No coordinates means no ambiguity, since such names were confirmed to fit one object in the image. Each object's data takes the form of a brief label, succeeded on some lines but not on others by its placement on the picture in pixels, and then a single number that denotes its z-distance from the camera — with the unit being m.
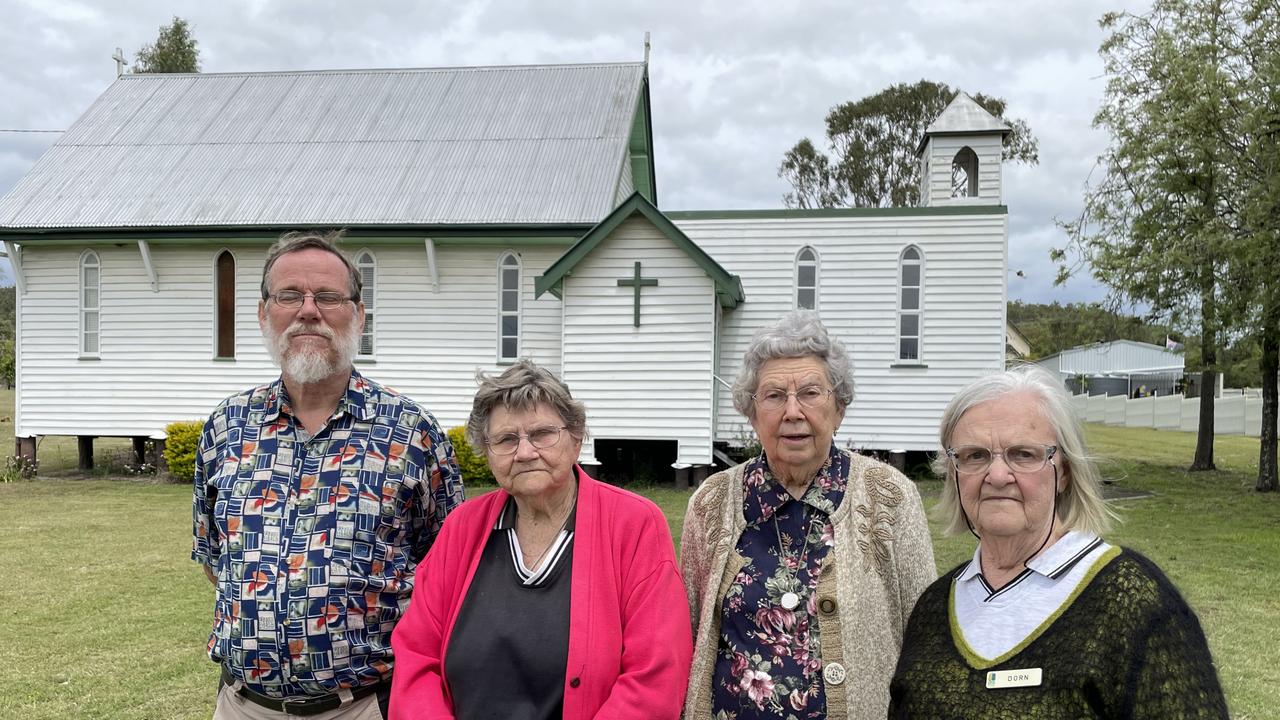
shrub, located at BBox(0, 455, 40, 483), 17.16
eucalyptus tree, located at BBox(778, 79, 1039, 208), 38.69
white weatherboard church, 14.63
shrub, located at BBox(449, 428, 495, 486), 15.10
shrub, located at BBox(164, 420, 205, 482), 16.00
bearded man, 2.97
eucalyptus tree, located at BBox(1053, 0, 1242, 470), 12.80
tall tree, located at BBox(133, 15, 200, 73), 36.66
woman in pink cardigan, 2.57
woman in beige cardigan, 2.69
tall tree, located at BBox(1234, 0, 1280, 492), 11.56
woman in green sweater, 1.96
